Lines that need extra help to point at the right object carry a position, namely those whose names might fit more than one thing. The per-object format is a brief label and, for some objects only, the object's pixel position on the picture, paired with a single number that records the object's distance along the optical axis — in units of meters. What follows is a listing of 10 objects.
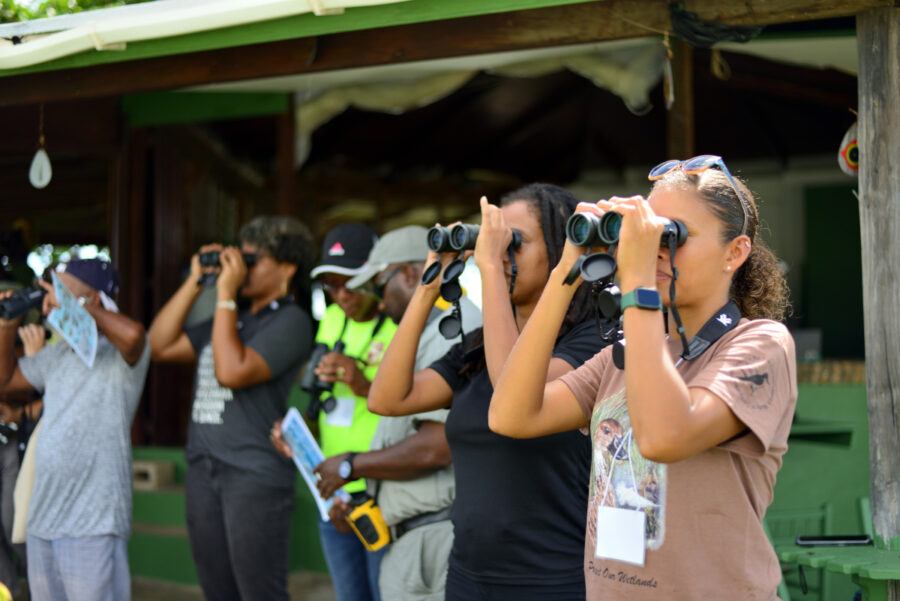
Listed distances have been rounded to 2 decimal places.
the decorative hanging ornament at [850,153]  2.89
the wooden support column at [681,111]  4.53
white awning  2.92
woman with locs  2.09
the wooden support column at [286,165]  5.72
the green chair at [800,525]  3.46
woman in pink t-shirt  1.44
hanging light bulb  4.65
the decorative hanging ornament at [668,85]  3.50
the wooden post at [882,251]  2.59
